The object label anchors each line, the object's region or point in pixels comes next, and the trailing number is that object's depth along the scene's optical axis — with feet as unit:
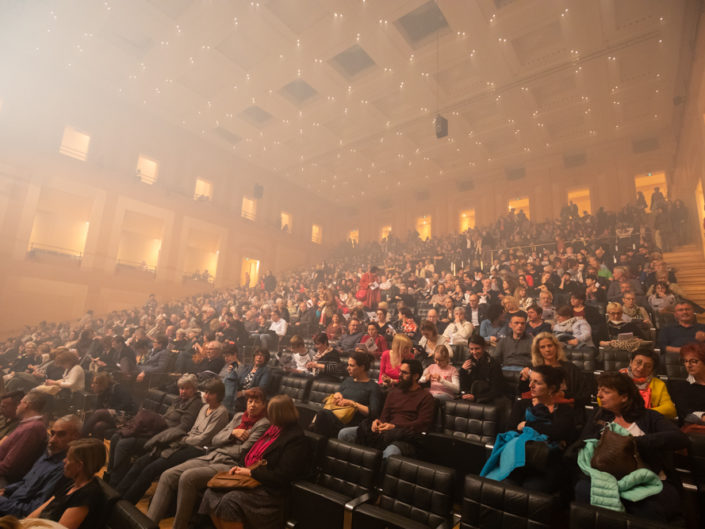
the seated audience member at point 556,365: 9.29
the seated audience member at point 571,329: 14.03
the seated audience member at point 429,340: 14.64
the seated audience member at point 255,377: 13.57
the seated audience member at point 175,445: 9.42
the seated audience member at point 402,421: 9.03
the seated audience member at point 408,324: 18.93
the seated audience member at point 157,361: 18.04
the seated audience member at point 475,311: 19.59
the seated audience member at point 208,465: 8.28
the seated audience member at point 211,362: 15.81
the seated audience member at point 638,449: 5.84
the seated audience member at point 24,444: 9.05
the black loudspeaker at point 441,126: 26.45
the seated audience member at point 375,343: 16.74
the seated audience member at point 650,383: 8.25
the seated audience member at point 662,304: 16.62
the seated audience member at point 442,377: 11.30
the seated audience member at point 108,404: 12.62
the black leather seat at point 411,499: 6.45
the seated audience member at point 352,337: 18.01
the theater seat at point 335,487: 7.03
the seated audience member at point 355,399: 10.21
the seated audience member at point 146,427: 10.29
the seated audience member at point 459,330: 16.12
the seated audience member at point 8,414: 11.49
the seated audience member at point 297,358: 16.51
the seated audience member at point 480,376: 10.88
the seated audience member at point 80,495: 6.02
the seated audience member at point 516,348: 12.51
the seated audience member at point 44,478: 7.93
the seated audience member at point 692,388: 8.26
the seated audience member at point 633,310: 14.88
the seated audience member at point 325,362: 14.56
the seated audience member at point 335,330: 21.01
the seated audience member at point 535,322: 14.20
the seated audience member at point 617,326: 13.71
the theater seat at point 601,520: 4.88
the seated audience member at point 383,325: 19.19
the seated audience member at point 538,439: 6.74
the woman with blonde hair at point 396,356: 12.67
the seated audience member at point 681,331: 12.10
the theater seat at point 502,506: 5.61
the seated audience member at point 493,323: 16.15
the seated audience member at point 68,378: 16.49
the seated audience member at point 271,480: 7.54
